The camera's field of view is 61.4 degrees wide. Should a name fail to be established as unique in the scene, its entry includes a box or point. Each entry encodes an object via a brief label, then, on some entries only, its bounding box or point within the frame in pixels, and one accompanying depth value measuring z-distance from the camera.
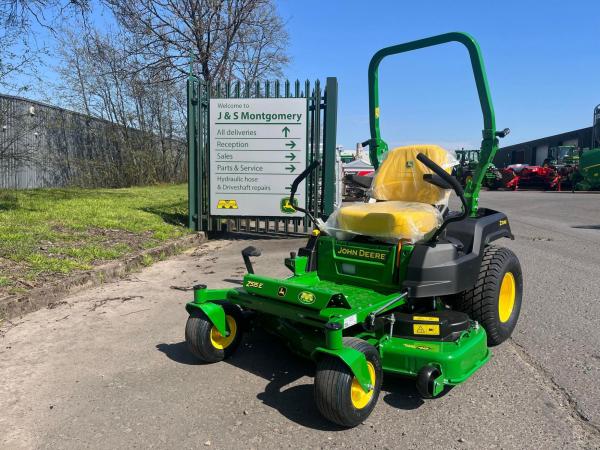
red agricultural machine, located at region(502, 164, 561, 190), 28.14
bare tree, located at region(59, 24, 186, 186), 18.19
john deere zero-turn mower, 2.91
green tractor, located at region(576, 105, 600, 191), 24.47
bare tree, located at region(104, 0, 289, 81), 16.78
